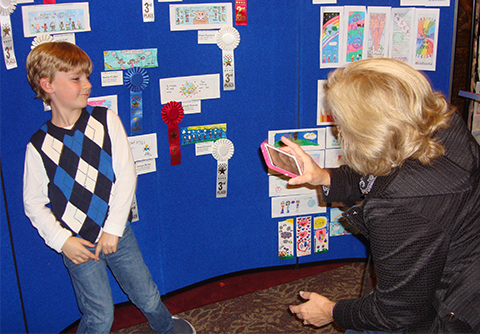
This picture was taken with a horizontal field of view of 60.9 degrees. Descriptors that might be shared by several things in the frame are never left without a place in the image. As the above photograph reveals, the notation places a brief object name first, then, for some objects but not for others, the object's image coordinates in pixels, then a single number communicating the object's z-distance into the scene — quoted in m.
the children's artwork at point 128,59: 2.09
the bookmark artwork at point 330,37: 2.48
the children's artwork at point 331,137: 2.69
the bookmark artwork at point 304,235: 2.83
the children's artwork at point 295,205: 2.75
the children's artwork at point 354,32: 2.51
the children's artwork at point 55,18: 1.87
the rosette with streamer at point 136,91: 2.17
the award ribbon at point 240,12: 2.32
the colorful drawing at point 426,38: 2.64
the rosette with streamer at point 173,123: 2.31
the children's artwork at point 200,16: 2.22
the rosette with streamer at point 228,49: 2.34
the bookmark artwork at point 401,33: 2.60
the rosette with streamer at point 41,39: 1.88
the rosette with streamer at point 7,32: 1.80
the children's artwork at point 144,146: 2.26
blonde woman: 1.14
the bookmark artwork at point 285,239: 2.81
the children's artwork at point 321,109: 2.60
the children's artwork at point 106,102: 2.09
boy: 1.73
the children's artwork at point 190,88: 2.29
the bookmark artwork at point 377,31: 2.55
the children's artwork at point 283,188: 2.70
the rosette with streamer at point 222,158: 2.51
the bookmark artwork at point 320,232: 2.85
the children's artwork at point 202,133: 2.41
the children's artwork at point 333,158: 2.72
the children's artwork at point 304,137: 2.61
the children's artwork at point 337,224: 2.86
